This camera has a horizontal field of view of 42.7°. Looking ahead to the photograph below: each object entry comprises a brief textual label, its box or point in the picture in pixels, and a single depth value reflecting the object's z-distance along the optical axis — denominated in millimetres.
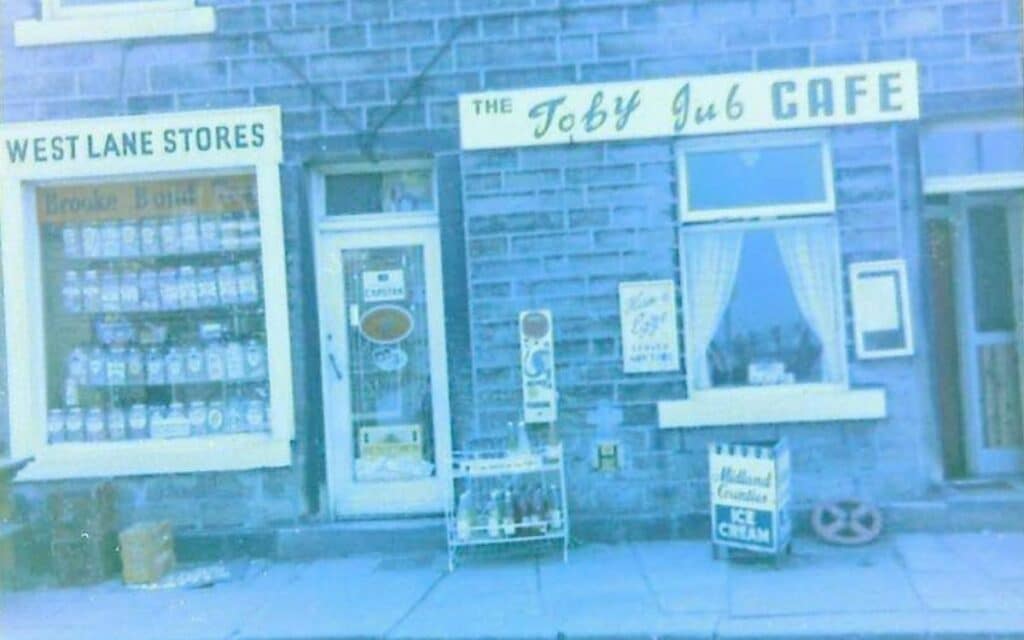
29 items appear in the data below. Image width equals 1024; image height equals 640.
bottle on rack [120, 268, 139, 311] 9891
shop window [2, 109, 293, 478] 9562
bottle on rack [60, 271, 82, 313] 9930
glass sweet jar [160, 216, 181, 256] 9836
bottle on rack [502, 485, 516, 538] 8836
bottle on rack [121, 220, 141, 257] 9875
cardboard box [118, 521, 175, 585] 8836
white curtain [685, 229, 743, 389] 9422
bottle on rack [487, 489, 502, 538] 8844
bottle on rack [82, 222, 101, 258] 9914
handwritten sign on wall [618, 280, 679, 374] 9320
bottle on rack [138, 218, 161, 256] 9867
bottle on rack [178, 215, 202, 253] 9812
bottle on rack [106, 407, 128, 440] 9836
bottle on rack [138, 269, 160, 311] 9875
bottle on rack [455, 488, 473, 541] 8844
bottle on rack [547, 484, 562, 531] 8891
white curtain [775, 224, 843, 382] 9359
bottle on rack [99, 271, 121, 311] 9906
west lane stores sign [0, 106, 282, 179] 9516
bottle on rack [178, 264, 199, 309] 9820
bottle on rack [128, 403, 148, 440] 9820
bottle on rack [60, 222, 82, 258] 9922
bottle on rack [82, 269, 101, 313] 9922
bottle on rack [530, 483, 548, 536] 8859
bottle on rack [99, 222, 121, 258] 9891
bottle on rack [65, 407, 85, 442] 9820
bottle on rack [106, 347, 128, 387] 9898
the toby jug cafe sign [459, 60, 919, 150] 9219
